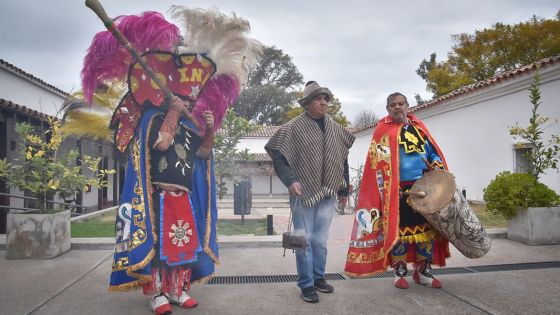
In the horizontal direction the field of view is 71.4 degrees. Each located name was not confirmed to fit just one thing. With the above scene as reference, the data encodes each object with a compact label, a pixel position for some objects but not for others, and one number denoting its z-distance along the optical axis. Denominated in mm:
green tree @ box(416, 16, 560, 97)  20359
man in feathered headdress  2914
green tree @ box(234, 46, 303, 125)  37375
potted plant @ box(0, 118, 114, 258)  4719
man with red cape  3477
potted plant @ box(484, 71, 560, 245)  5293
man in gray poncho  3334
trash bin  9577
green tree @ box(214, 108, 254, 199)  8414
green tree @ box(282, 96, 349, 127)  30172
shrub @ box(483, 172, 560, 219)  5430
